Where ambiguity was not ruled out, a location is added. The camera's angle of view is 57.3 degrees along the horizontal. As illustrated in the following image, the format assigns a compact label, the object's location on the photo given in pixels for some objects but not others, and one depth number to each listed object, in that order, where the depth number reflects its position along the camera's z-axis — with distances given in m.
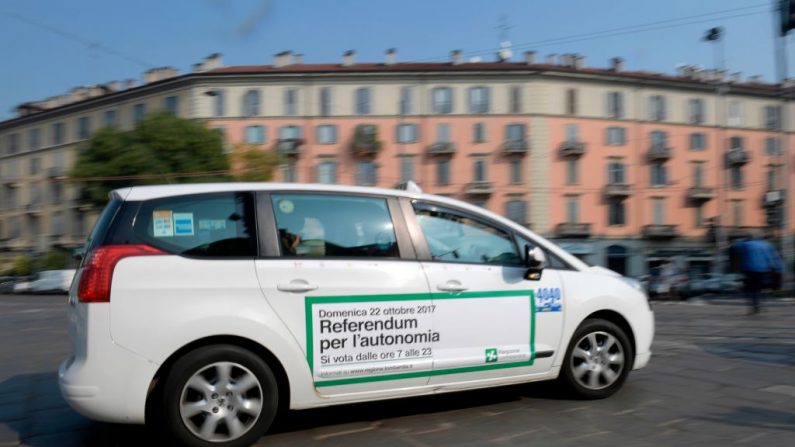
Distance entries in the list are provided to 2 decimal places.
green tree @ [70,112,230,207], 42.56
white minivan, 4.31
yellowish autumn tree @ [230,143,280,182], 45.67
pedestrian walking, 12.87
